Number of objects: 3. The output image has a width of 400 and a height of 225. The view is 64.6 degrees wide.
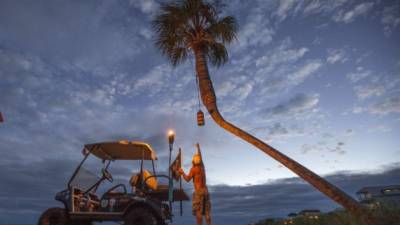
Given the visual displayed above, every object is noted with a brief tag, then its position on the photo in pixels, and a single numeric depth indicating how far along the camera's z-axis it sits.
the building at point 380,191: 34.96
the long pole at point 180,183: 8.50
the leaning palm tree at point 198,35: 11.53
